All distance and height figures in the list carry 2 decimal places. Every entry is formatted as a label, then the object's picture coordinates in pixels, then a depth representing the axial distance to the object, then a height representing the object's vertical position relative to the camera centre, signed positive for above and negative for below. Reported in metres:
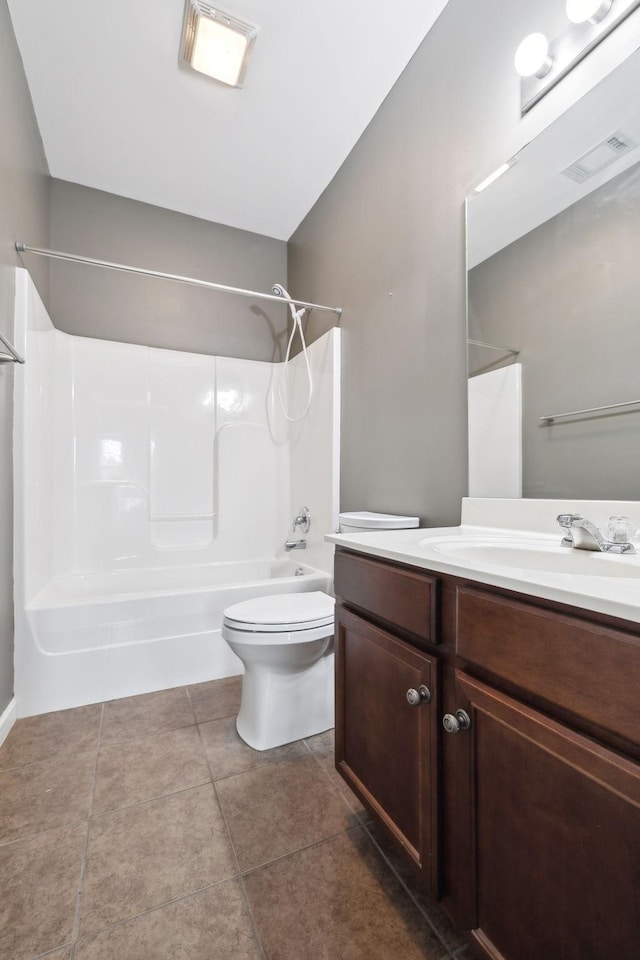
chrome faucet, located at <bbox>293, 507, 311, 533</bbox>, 2.54 -0.23
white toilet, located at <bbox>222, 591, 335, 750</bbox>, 1.44 -0.68
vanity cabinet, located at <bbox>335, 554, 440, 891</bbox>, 0.81 -0.50
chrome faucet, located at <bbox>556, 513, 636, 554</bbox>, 0.88 -0.12
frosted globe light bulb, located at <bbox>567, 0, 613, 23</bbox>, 1.04 +1.19
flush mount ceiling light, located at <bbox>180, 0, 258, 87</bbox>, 1.58 +1.77
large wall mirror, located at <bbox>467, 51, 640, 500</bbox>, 1.00 +0.48
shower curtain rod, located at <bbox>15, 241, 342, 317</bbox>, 1.80 +1.04
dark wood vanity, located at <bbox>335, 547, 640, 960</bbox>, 0.50 -0.42
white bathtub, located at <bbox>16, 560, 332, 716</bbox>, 1.75 -0.71
